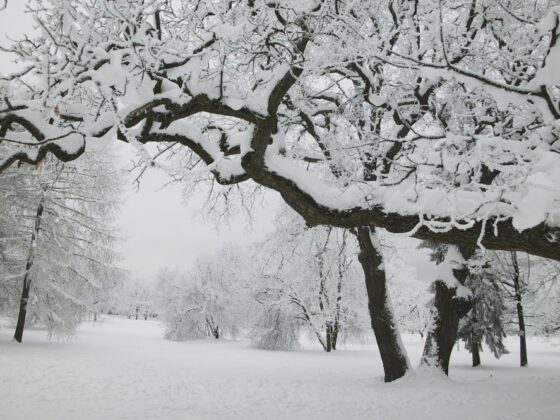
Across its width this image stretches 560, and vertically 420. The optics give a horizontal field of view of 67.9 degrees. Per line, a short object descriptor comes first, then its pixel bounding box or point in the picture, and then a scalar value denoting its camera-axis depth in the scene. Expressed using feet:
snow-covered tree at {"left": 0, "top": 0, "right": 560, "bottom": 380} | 10.41
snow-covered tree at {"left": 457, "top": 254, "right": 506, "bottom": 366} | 63.05
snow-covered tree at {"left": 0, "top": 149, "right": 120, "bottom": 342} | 55.06
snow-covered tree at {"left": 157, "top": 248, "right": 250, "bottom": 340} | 105.50
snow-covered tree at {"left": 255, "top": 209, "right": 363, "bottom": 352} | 80.38
